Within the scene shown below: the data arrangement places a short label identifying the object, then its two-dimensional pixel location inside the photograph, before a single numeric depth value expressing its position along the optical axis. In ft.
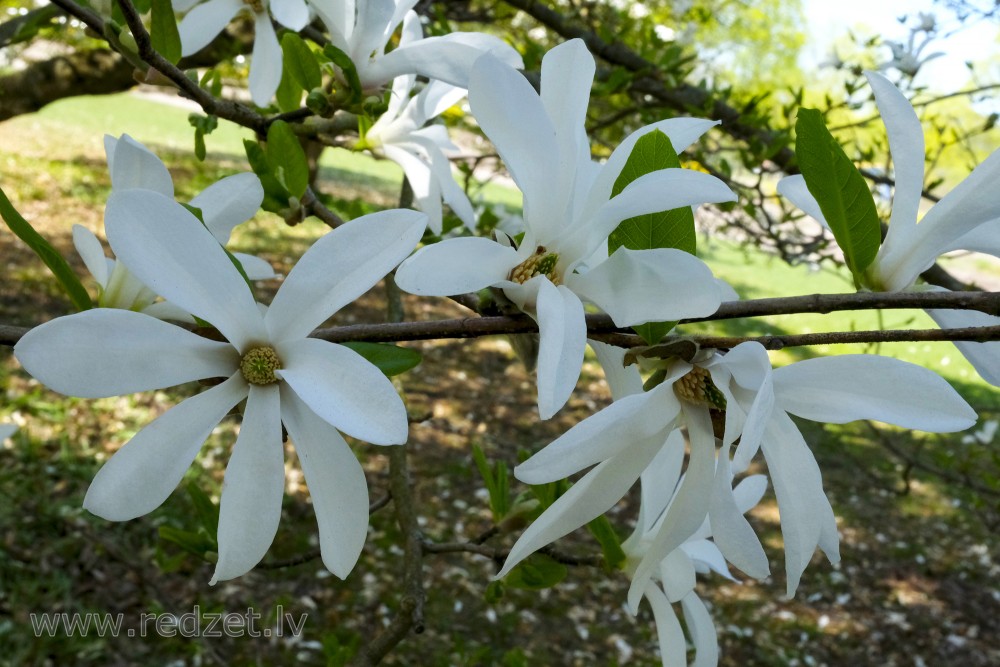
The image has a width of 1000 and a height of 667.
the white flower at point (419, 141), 2.68
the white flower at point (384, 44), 2.15
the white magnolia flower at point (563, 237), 1.29
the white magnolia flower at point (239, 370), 1.27
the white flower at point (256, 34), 2.57
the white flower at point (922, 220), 1.52
